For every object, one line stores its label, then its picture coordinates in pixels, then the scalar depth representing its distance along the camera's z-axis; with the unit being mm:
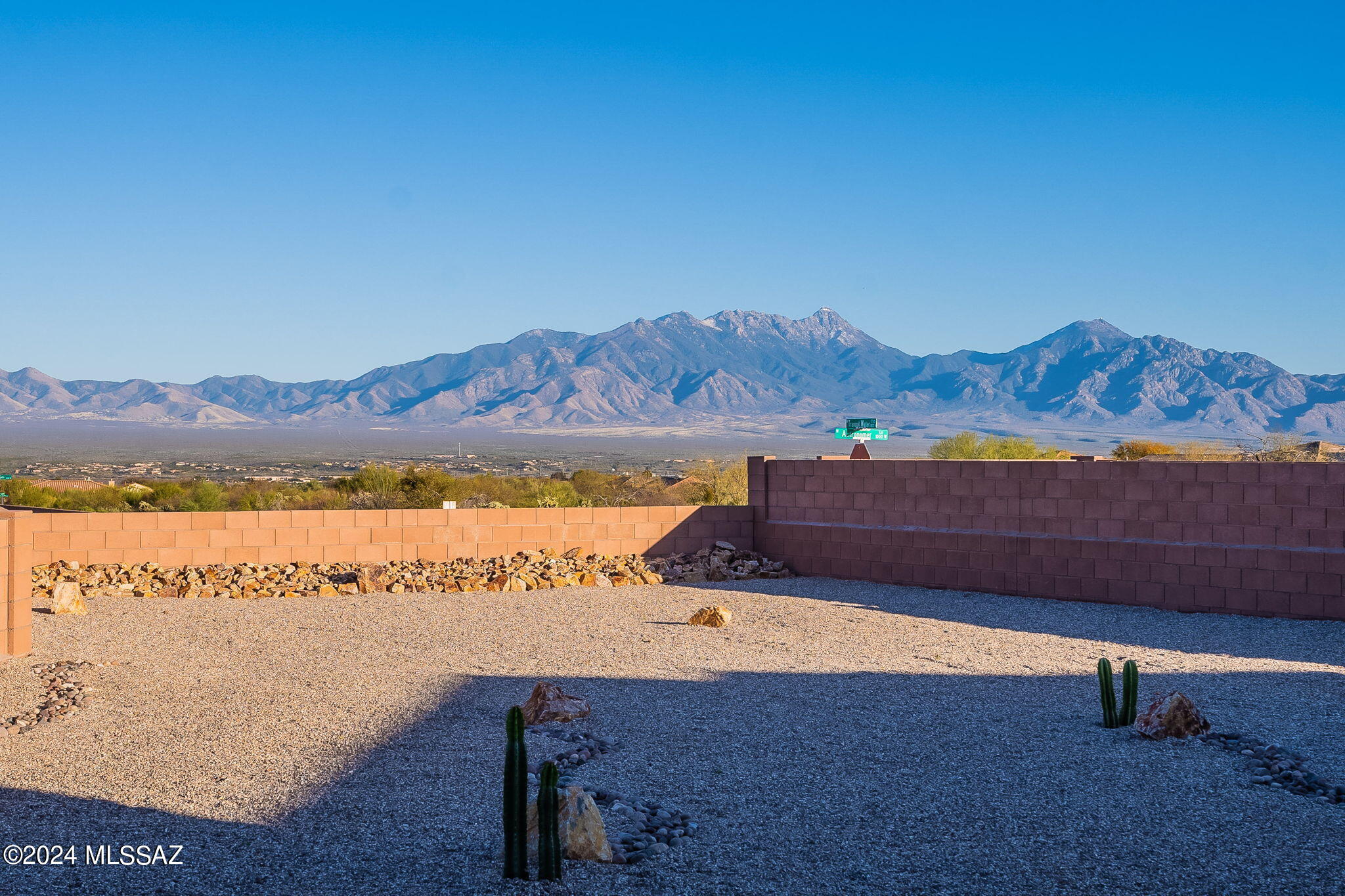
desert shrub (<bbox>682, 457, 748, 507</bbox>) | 26766
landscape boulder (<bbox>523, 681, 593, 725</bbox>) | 8398
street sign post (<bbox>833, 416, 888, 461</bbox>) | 19000
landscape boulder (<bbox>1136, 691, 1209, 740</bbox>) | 8055
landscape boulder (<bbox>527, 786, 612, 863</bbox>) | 5578
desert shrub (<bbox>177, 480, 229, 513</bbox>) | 27234
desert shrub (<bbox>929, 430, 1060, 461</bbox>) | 33594
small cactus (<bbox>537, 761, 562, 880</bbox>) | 5301
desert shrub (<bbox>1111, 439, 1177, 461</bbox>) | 33531
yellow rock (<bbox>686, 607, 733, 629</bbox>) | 13352
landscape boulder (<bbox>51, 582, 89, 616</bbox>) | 13552
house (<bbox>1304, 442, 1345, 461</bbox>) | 29447
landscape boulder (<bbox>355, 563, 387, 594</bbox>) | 15992
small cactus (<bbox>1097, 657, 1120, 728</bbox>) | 8375
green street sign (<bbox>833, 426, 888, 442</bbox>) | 18922
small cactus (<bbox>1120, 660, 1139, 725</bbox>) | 8398
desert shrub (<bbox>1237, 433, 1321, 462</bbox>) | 27203
